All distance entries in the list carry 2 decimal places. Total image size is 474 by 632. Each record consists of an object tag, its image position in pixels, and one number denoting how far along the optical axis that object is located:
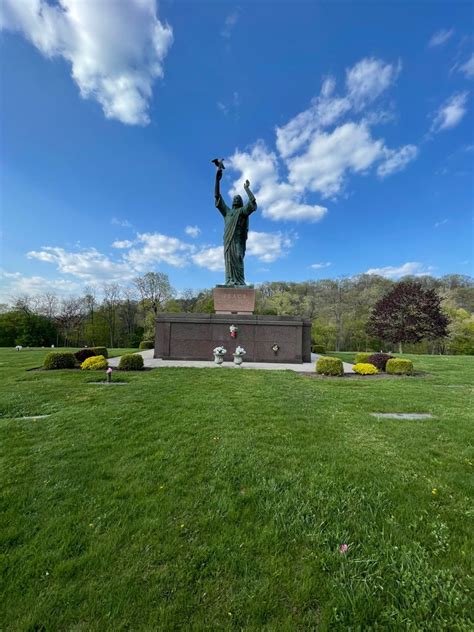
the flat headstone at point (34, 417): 5.13
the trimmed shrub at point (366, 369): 10.91
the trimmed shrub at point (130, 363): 10.16
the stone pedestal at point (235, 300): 14.94
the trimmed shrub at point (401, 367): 10.96
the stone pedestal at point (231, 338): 14.02
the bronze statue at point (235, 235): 15.30
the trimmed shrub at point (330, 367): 10.42
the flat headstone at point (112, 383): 7.88
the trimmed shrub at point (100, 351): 12.59
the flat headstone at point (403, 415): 5.49
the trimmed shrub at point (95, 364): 10.24
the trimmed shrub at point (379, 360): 11.90
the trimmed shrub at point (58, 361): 10.44
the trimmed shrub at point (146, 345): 21.80
